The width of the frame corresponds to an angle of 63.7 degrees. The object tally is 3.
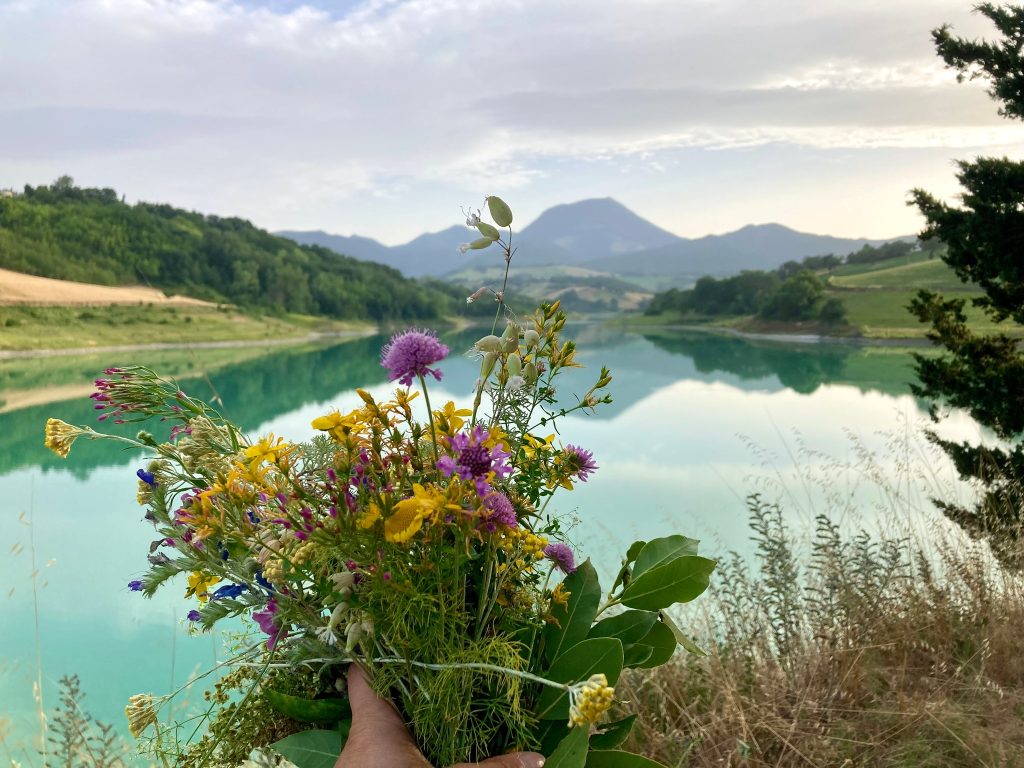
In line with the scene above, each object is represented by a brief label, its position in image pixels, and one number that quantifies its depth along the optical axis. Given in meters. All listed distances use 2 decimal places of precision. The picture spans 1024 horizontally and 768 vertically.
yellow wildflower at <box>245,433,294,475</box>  0.36
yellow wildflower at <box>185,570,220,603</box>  0.41
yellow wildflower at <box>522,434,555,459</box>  0.41
